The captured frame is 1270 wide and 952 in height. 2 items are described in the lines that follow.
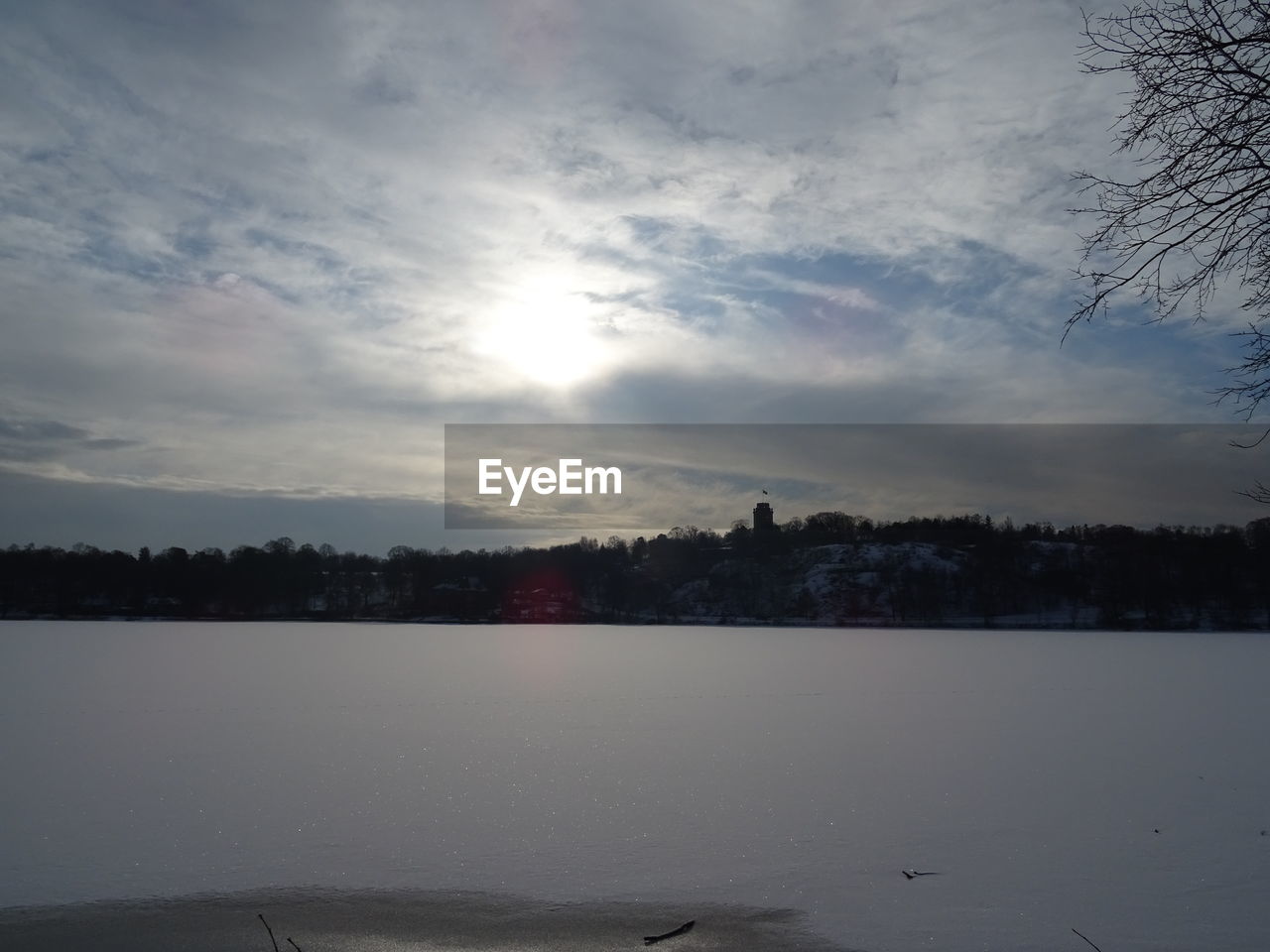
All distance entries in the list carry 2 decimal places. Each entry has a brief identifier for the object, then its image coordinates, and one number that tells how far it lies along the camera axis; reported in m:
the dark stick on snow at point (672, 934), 8.21
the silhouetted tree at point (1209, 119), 5.24
